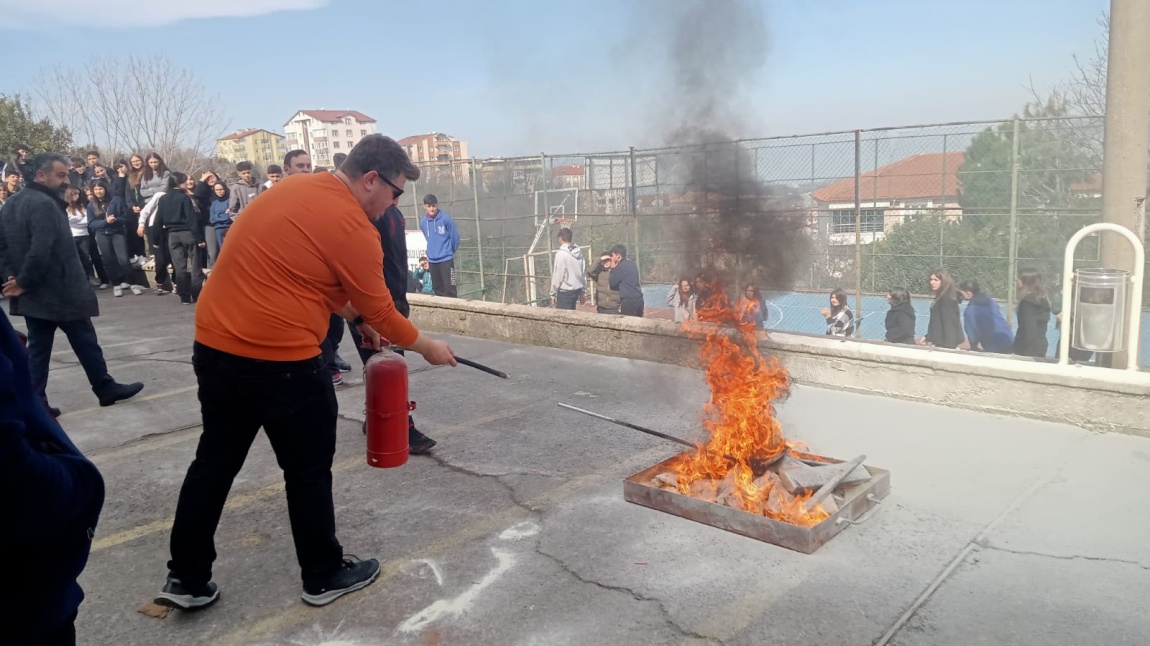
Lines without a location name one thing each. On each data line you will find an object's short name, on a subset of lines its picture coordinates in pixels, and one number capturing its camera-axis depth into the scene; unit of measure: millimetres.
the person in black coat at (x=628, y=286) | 9875
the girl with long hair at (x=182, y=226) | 11680
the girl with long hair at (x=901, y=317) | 8164
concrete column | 5223
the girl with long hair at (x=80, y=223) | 12107
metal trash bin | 5160
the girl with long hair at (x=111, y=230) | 13070
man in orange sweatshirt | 3156
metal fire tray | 3797
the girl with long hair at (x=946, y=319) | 8367
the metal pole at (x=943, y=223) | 10438
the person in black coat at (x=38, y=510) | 1554
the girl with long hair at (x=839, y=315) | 9016
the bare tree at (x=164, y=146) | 24797
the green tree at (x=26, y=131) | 24672
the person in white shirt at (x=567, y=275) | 10969
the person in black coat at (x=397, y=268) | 5145
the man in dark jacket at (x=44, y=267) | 5973
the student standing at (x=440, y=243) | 11719
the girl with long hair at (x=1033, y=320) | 7562
